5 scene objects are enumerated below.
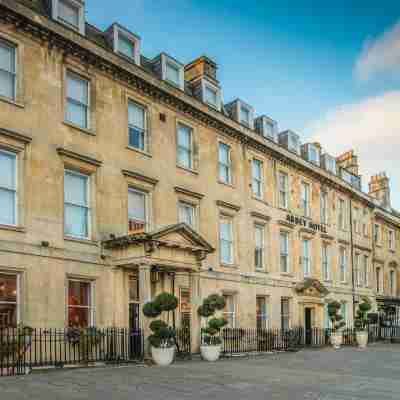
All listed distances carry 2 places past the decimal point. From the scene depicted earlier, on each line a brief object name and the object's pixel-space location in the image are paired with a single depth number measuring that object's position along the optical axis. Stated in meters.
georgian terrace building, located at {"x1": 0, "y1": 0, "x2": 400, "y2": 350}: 15.36
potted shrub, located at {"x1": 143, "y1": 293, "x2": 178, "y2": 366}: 15.71
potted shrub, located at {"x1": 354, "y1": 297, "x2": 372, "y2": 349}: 27.73
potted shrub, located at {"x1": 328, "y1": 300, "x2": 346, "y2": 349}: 26.84
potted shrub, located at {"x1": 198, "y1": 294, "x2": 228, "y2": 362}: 17.89
